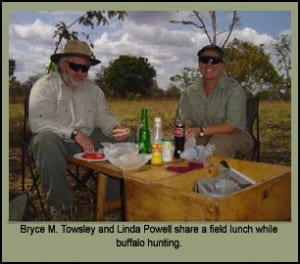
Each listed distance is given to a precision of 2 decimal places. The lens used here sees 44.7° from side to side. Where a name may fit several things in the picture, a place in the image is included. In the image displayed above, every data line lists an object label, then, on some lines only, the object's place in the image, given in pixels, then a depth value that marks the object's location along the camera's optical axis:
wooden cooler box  1.81
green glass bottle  2.74
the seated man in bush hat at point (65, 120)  2.83
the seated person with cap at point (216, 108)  3.32
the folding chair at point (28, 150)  3.14
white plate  2.59
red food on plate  2.62
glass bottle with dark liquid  2.68
